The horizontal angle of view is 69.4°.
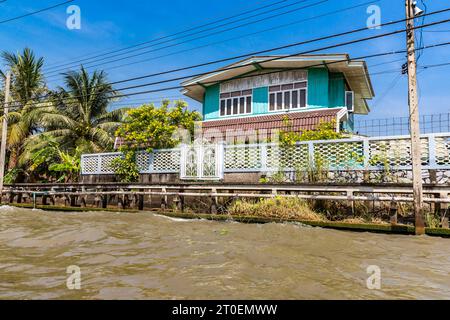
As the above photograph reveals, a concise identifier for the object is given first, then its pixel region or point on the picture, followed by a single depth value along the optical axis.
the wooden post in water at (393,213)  8.48
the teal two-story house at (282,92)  14.85
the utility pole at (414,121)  8.03
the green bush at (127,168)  14.37
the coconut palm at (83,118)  21.97
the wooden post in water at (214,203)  10.84
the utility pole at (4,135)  17.97
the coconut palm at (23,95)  23.08
